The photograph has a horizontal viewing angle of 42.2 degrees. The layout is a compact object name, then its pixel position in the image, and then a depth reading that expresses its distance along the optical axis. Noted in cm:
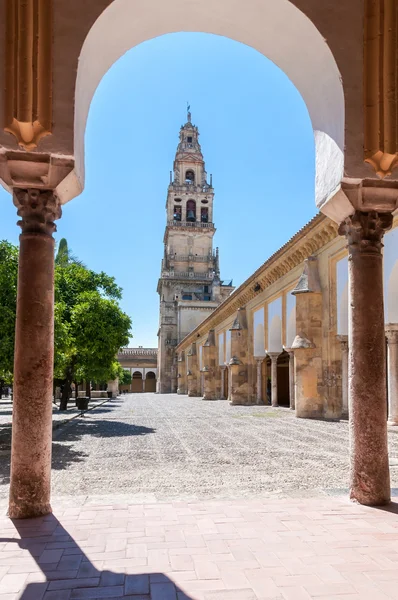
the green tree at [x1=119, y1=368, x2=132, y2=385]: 7425
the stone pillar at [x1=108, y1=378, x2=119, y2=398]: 5041
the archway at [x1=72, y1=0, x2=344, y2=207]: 472
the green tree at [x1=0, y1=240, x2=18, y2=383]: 976
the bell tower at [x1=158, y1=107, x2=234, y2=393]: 6569
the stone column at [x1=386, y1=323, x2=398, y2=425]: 1302
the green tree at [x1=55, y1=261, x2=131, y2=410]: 1811
